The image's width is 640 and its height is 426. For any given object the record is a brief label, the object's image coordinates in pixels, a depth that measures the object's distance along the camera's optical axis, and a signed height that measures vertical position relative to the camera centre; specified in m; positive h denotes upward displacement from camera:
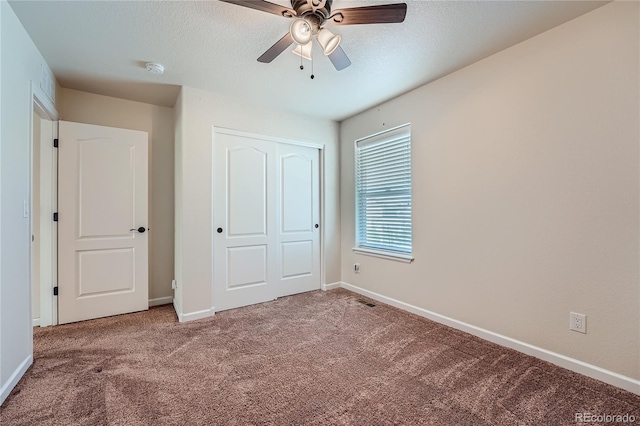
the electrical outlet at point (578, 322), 1.90 -0.77
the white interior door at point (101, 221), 2.83 -0.08
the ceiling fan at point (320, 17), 1.52 +1.14
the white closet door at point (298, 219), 3.67 -0.08
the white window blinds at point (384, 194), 3.21 +0.25
